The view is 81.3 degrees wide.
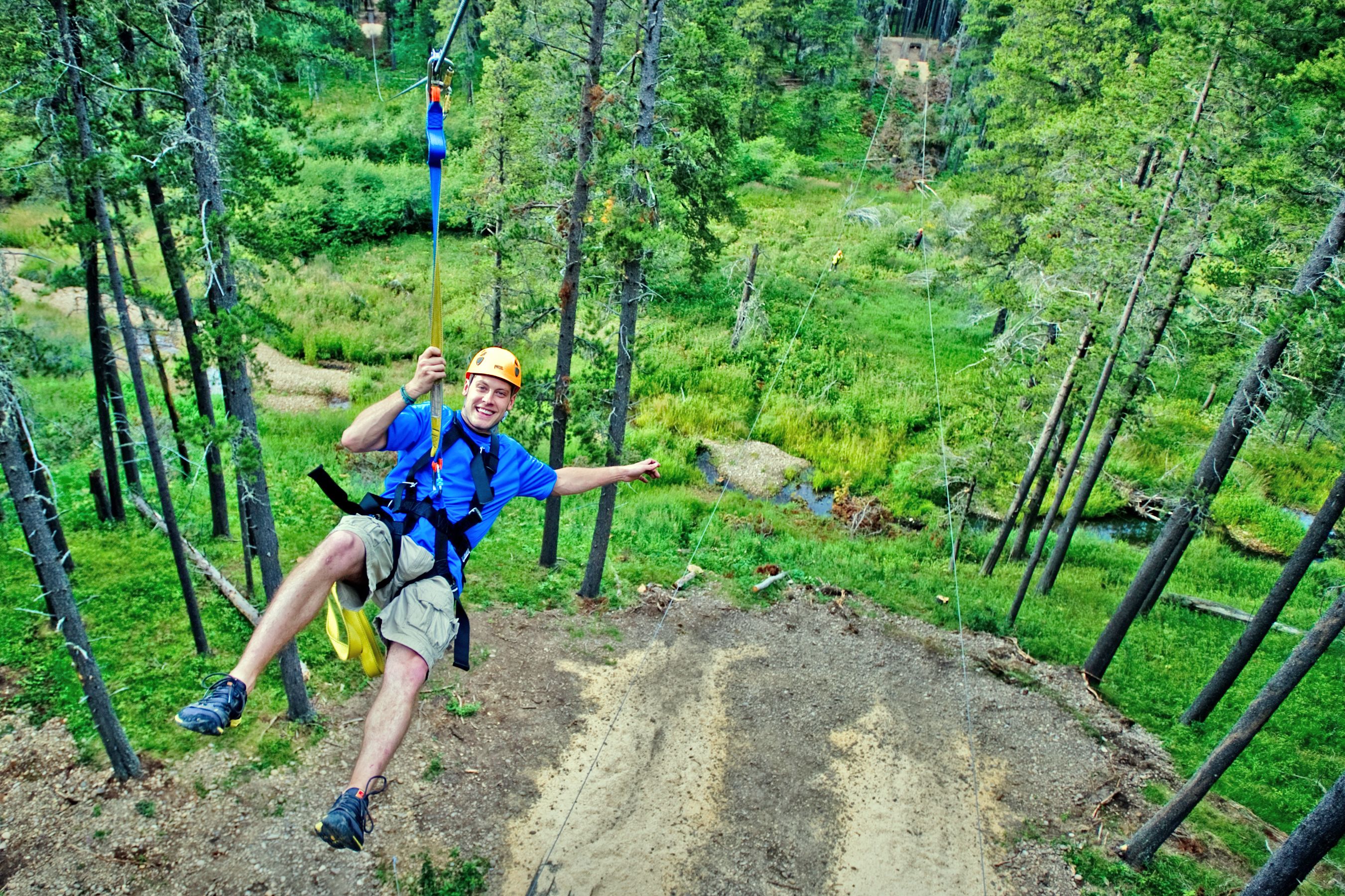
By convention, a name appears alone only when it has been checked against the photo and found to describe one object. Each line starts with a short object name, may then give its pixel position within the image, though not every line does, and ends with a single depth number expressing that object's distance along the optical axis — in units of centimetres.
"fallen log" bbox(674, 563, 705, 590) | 1383
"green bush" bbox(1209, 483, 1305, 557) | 1973
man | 418
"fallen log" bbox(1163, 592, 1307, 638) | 1560
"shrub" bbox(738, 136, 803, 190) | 4128
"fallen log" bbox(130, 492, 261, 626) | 1030
